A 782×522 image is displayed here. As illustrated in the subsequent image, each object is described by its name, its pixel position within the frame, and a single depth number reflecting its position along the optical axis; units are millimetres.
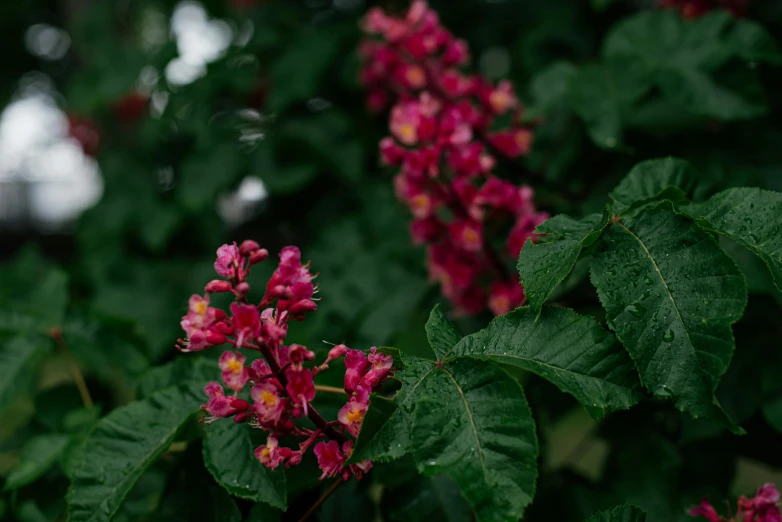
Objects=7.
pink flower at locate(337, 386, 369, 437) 799
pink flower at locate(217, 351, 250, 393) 777
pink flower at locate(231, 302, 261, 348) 762
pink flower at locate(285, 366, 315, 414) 782
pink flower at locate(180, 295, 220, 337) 791
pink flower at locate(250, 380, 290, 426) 774
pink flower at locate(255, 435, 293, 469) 807
